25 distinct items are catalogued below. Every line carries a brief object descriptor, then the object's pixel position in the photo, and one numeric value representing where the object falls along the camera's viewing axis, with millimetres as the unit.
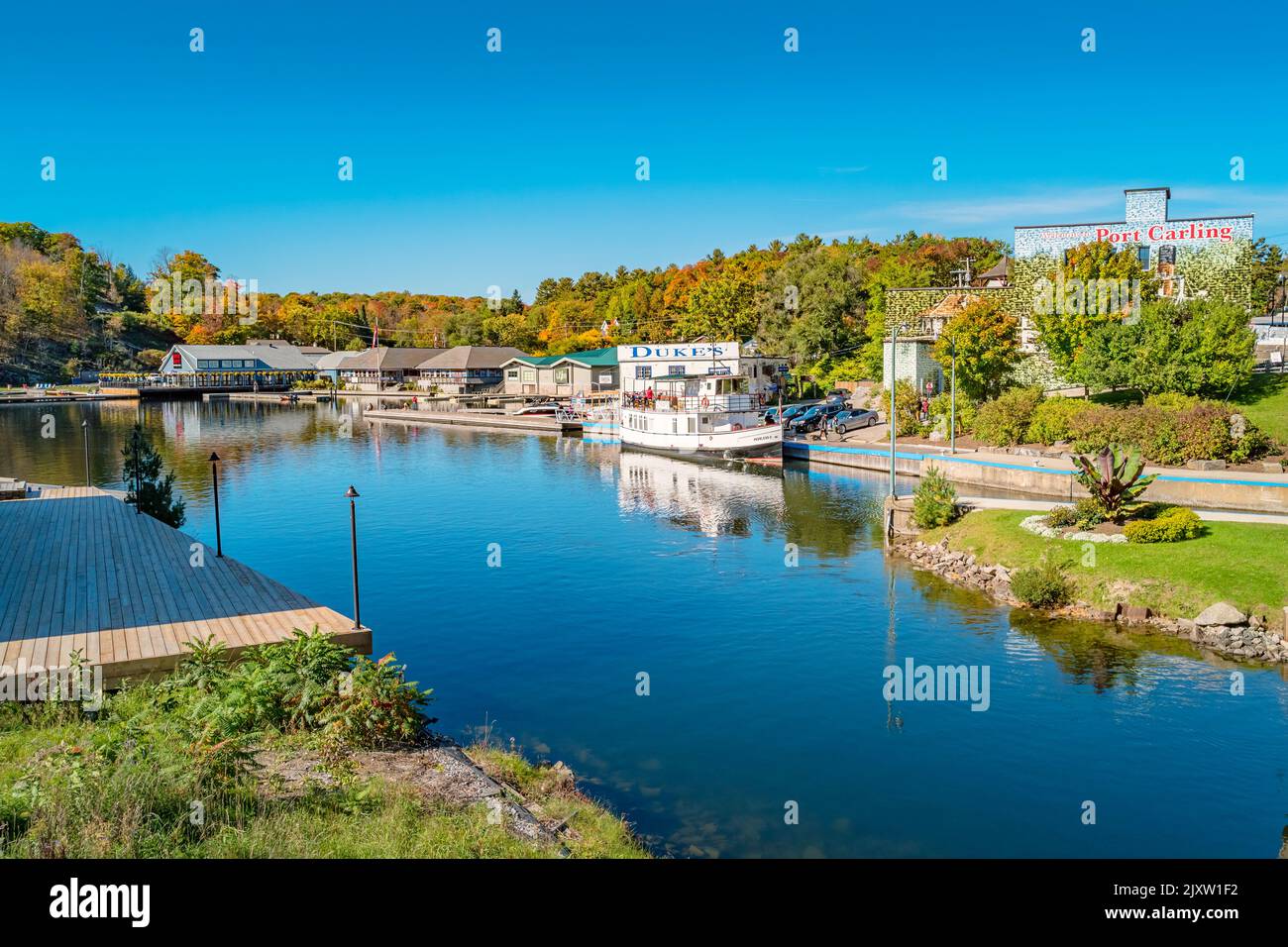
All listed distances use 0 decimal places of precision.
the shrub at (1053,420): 50500
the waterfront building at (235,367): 150250
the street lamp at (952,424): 51312
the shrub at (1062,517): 30625
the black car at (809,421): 68125
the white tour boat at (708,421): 62500
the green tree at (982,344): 56938
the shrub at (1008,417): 52500
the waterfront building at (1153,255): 58125
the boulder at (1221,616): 23500
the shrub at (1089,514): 30000
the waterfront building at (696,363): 76188
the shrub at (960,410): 56844
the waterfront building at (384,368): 146625
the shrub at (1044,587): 26797
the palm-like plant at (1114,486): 29984
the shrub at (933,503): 35281
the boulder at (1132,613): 25219
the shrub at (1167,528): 27688
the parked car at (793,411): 71375
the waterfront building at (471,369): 133375
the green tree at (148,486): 34219
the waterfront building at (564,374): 108312
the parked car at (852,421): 65062
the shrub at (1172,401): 47556
